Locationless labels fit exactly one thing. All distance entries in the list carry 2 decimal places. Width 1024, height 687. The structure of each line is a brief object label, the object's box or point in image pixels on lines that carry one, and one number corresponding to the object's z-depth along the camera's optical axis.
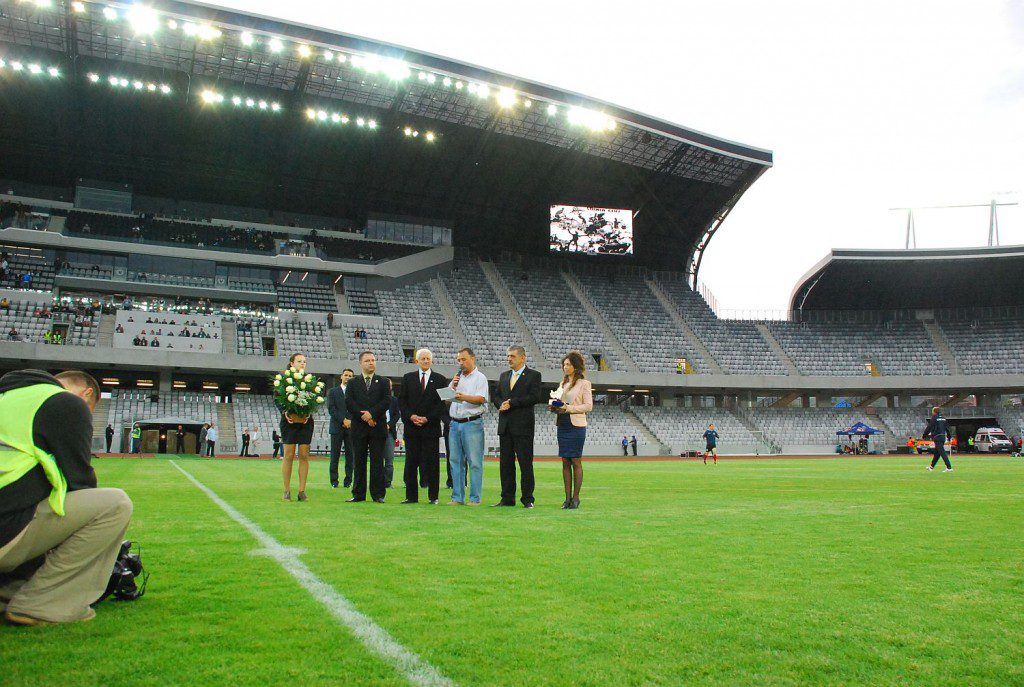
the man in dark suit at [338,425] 12.86
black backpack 3.94
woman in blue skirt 9.30
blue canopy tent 45.30
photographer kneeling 3.34
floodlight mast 58.84
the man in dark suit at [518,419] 9.33
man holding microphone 9.45
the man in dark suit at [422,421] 9.82
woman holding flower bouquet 10.10
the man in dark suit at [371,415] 9.93
